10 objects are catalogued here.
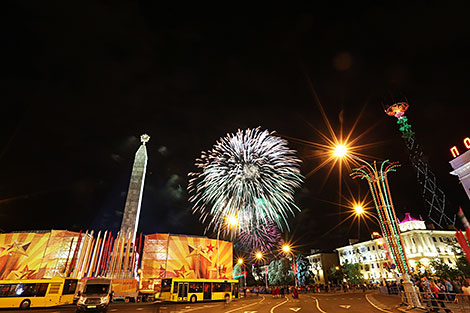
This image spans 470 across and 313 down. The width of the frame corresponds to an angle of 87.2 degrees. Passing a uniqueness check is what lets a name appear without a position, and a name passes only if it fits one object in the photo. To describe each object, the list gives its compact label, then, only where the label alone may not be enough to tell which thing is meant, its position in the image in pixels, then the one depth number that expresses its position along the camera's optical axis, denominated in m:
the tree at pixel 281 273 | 68.31
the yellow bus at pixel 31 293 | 20.30
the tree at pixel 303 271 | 72.56
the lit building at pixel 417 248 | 66.88
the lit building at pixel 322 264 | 91.20
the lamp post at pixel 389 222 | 14.48
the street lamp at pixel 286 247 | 36.86
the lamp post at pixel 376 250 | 22.50
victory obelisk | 53.50
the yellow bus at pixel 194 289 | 25.56
